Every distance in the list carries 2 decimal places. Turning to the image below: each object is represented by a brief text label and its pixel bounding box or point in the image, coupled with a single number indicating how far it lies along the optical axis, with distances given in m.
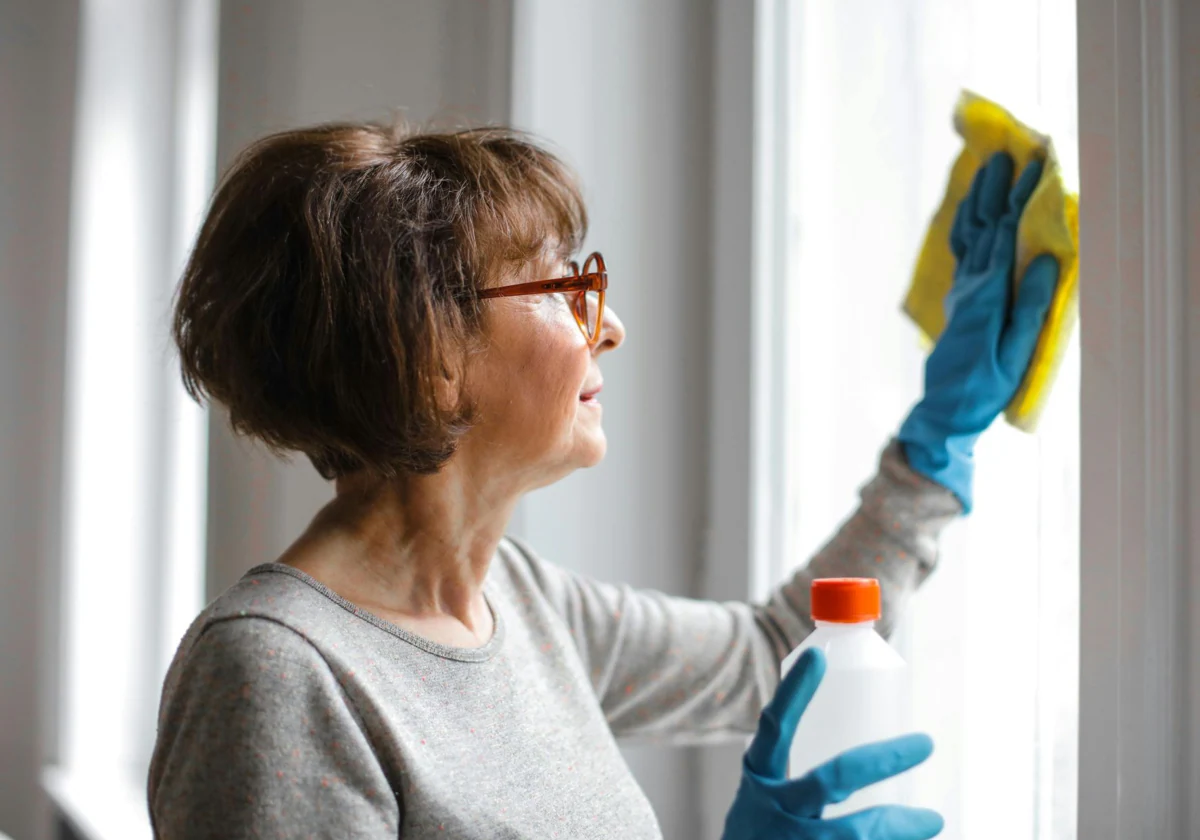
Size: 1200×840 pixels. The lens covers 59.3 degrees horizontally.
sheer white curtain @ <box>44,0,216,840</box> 1.85
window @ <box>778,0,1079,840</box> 0.90
